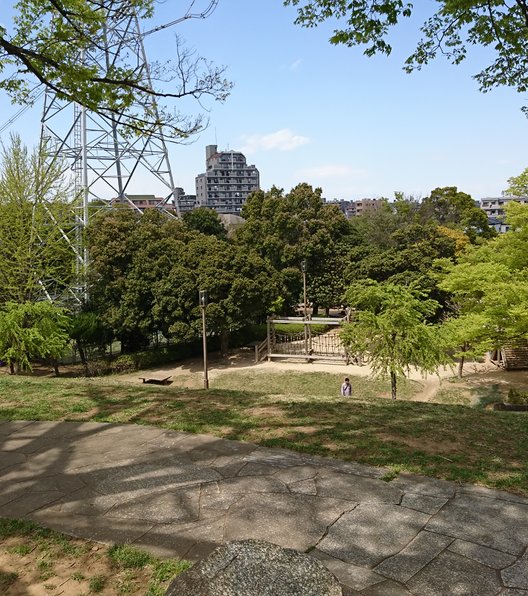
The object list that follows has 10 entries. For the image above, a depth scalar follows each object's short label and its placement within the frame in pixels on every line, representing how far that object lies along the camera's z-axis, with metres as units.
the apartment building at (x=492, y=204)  124.44
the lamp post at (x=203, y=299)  15.46
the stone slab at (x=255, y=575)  2.53
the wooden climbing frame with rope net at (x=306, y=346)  23.27
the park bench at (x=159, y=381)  18.75
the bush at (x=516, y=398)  14.81
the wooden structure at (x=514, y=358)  20.61
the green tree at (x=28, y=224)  21.23
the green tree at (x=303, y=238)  32.94
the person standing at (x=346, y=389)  15.52
